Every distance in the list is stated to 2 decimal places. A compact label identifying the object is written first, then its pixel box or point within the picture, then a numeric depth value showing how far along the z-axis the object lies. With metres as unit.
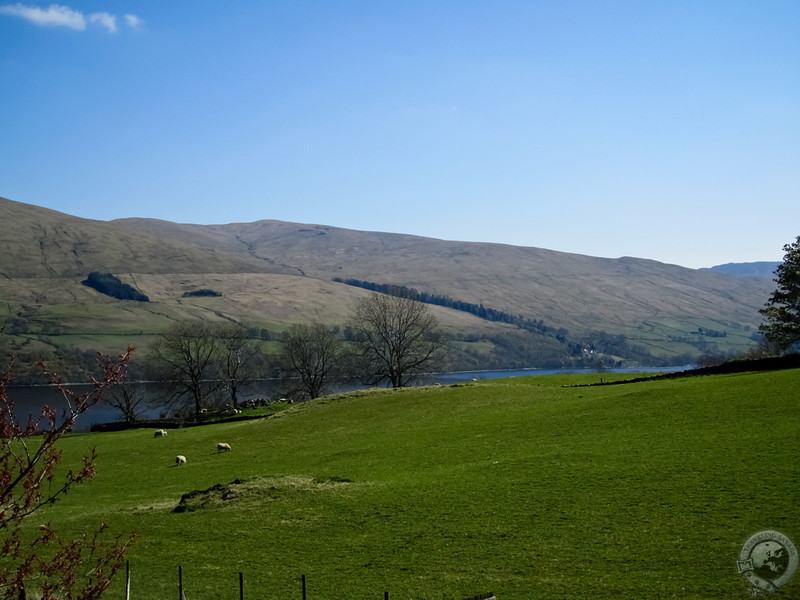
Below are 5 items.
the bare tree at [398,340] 85.94
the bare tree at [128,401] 83.38
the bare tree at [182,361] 89.88
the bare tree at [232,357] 93.38
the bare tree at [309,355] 98.44
